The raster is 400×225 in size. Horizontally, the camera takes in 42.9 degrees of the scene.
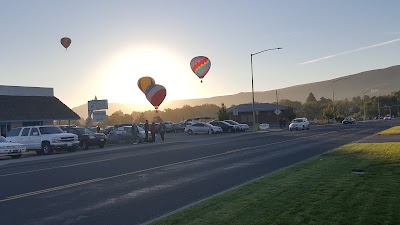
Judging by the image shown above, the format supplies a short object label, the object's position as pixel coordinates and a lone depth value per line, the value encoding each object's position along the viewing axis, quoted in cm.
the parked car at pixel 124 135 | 4450
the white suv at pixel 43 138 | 3316
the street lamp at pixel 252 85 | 6284
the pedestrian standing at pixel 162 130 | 4338
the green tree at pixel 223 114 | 7632
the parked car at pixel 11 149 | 2995
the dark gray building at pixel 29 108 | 4600
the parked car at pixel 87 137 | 3816
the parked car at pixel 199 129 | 5872
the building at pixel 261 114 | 9956
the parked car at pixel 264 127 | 6886
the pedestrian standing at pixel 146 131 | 4259
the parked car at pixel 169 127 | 7075
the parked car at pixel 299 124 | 5981
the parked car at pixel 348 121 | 8719
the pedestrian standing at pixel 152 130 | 4288
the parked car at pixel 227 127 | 6116
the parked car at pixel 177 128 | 7125
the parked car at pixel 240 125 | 6307
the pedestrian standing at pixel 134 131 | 4297
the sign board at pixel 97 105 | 5060
